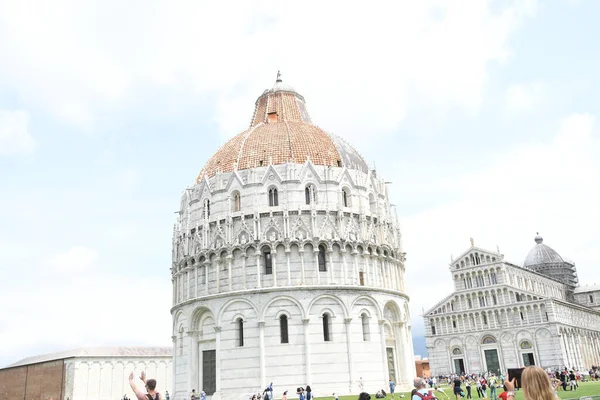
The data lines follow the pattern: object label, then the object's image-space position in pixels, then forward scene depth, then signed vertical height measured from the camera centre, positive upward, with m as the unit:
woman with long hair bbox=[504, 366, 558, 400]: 4.99 -0.18
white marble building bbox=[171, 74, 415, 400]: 37.75 +7.28
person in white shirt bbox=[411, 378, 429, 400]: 11.27 -0.30
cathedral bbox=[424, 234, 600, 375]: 75.12 +5.89
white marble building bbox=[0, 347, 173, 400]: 63.44 +2.17
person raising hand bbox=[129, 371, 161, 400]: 8.09 -0.02
